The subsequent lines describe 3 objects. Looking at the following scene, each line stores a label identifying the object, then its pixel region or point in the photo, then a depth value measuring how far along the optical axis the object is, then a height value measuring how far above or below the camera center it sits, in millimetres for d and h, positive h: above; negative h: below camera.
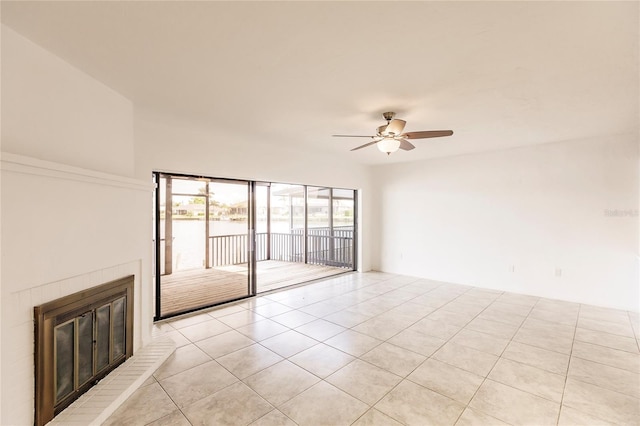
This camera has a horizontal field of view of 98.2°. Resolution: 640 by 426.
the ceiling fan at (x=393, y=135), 3039 +936
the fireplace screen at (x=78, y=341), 1894 -991
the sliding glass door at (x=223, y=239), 4242 -404
